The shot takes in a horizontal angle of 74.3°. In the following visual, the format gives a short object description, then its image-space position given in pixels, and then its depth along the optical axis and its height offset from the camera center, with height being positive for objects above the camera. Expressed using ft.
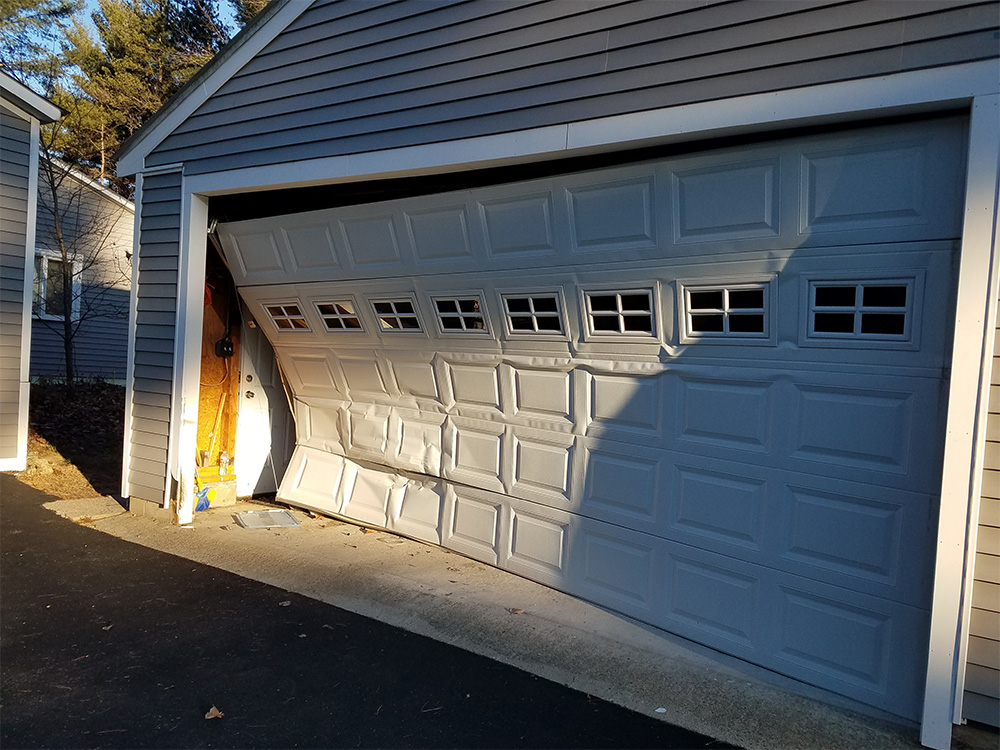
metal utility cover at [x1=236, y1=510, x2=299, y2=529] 20.77 -5.86
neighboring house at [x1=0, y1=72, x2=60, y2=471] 25.96 +2.64
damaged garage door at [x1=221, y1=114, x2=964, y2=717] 10.56 -0.26
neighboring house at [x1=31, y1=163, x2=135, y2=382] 40.63 +3.25
